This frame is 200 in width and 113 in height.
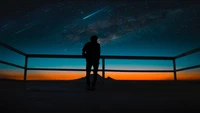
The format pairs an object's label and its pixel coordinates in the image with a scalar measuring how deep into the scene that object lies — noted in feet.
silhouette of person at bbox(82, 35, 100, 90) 14.74
